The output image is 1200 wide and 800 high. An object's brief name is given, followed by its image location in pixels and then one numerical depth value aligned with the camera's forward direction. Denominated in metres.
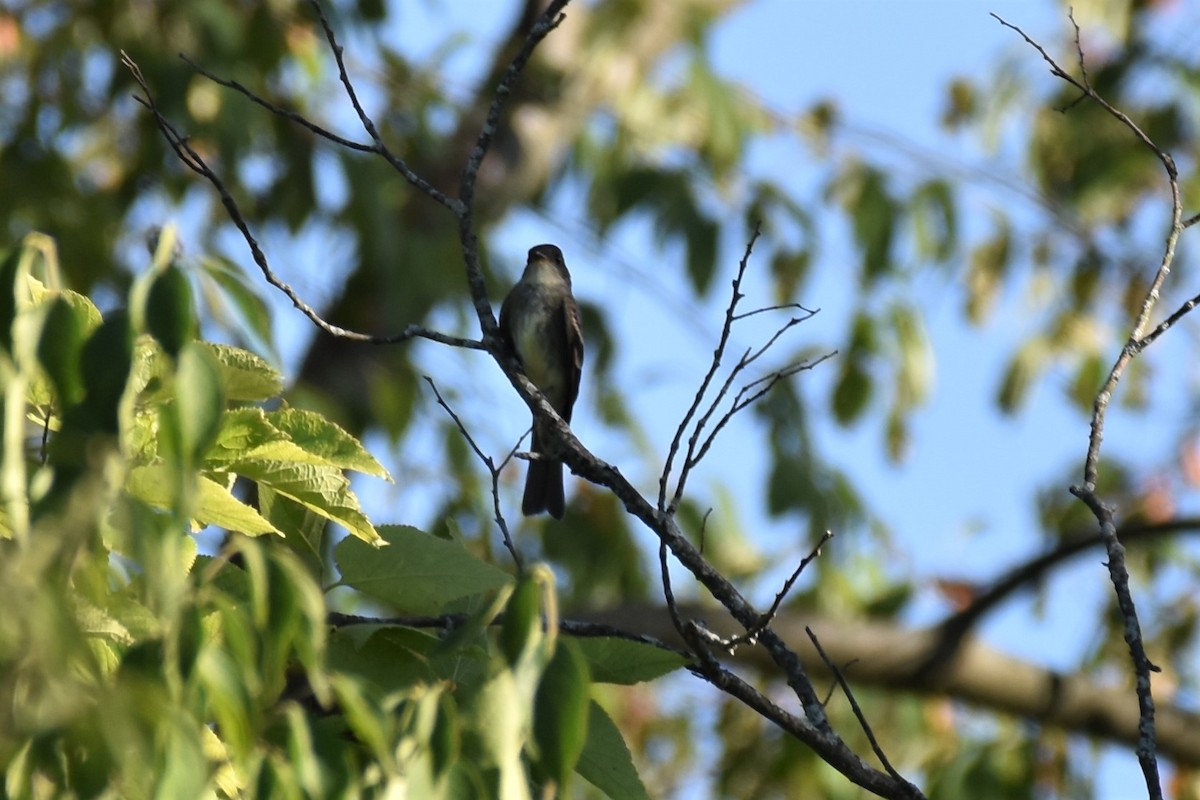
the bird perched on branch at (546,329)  12.34
